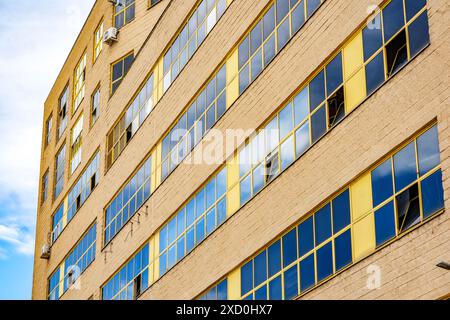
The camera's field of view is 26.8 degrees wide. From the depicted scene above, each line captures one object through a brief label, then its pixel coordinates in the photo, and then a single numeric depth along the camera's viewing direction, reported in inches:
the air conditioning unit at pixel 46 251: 2064.5
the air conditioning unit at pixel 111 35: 1849.2
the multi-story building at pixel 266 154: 858.7
